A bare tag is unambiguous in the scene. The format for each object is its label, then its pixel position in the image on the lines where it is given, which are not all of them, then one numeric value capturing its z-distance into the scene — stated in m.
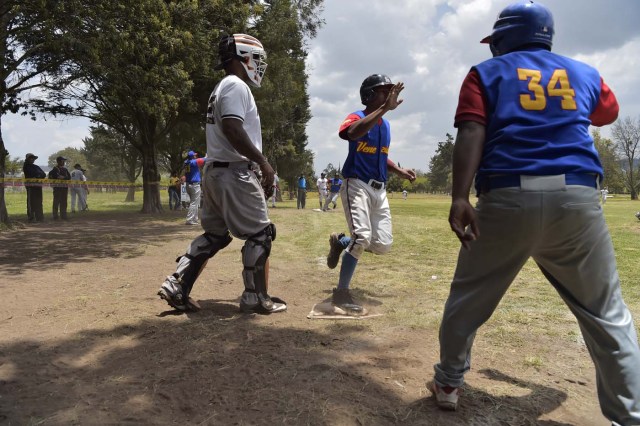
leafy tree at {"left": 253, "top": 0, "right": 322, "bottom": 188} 20.72
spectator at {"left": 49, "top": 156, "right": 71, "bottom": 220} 14.85
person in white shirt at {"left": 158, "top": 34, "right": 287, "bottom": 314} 3.77
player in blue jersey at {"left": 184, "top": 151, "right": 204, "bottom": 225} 12.70
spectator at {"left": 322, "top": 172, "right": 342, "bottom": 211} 20.25
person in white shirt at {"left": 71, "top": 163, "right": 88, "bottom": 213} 16.72
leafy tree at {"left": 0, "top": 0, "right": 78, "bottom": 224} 8.63
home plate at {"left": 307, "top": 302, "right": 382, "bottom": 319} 4.05
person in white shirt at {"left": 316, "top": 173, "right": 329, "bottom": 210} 24.40
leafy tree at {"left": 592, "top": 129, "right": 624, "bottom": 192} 68.19
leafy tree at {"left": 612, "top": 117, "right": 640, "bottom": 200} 63.00
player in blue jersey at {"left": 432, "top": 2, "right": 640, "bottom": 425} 2.03
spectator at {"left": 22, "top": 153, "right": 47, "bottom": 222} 13.48
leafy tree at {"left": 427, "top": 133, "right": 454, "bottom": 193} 108.46
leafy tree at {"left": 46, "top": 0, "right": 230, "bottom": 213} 9.07
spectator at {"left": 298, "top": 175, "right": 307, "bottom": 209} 22.75
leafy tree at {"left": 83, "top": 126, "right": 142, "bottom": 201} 34.92
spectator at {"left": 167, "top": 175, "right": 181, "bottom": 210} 21.47
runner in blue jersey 4.28
